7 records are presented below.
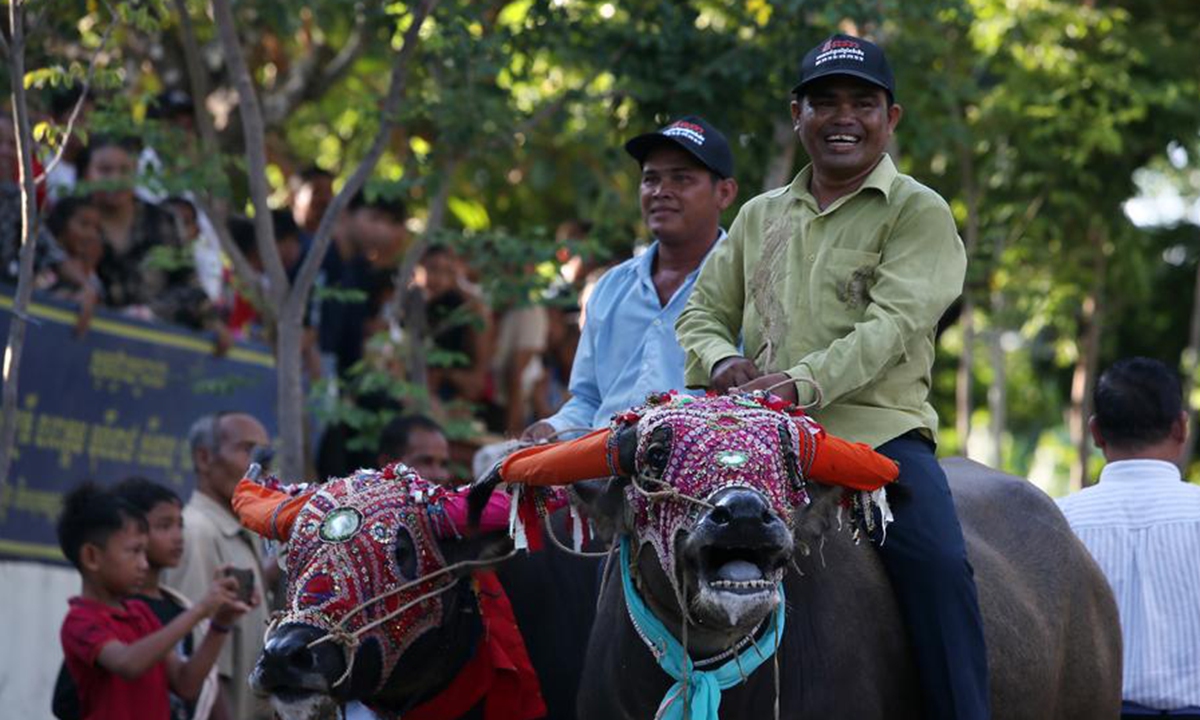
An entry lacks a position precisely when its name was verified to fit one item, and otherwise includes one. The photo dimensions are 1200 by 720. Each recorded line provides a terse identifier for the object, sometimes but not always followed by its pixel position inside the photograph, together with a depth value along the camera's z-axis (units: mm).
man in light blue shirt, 15187
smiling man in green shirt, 12484
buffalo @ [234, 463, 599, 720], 12805
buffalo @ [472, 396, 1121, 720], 10797
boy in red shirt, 15687
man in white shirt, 15562
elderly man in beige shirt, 18328
